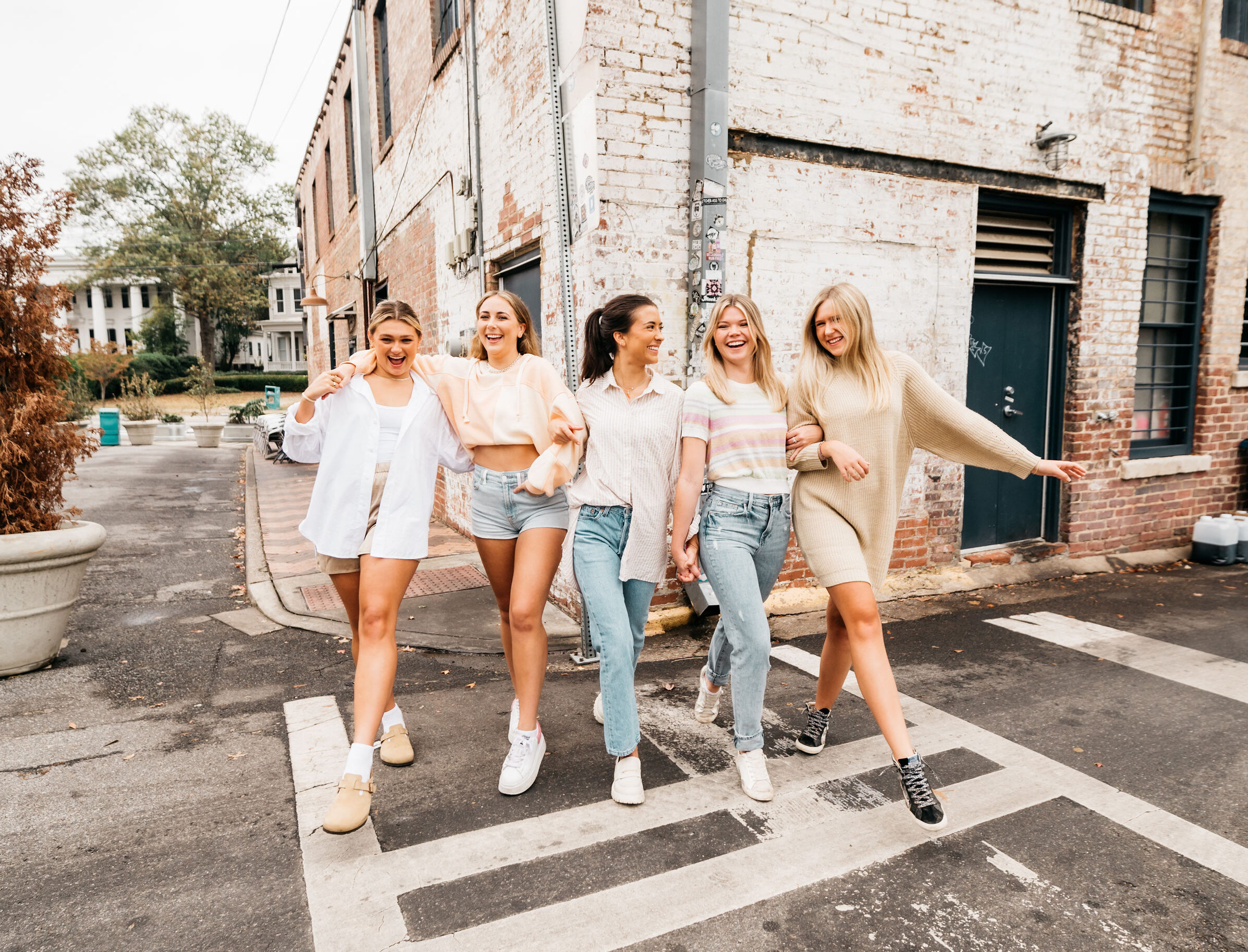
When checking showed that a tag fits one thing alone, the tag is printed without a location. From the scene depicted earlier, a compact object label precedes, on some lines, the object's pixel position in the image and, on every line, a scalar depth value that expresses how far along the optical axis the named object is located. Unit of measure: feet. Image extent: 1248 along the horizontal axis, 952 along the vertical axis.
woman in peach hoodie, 10.44
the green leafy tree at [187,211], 137.69
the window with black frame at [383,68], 36.99
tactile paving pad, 19.56
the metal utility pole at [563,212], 15.35
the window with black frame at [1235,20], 24.80
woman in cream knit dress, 10.02
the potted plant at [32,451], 14.62
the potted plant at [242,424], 73.51
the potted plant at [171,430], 77.30
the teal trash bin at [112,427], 68.08
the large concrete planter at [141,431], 69.62
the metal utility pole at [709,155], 16.19
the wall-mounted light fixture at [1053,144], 20.76
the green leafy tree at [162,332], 154.40
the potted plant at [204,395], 67.05
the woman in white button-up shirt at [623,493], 10.13
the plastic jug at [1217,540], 24.30
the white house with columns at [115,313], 194.08
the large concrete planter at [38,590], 14.48
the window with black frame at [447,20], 25.67
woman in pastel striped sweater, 10.16
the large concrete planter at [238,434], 73.31
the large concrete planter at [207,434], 66.80
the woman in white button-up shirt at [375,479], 10.02
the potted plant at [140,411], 69.92
